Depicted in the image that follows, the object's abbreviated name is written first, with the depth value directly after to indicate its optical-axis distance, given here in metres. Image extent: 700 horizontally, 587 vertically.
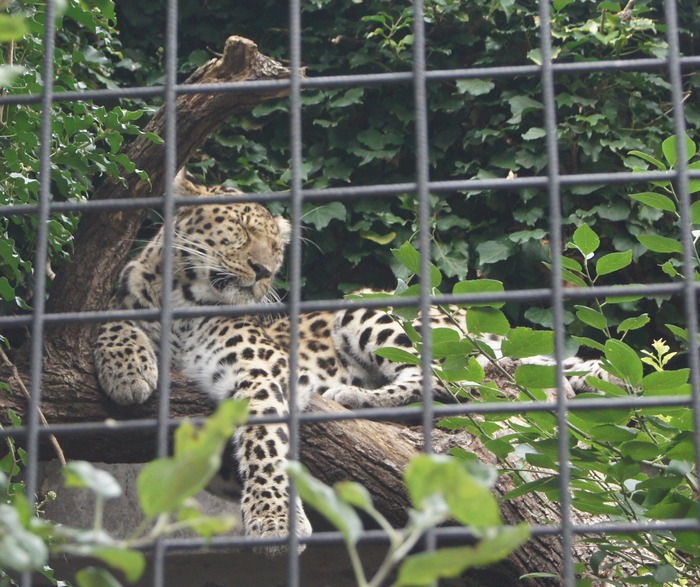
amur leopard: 9.48
